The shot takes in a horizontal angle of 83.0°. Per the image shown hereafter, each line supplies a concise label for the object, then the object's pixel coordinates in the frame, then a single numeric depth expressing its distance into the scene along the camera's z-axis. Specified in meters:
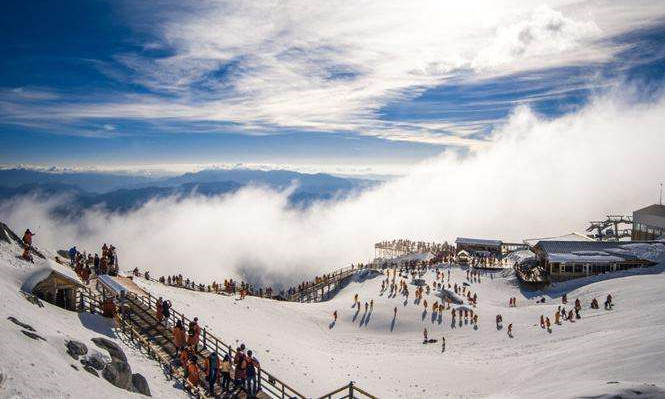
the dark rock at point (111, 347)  15.01
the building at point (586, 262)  47.59
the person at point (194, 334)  17.44
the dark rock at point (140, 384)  14.08
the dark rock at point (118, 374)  13.35
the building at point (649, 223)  59.84
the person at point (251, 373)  14.99
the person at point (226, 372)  15.31
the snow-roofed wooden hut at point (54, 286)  17.98
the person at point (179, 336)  17.55
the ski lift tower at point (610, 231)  78.06
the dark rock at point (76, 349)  13.34
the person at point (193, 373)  15.19
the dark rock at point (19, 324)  13.06
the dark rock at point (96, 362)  13.40
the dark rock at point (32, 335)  12.66
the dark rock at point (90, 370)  12.92
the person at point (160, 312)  20.20
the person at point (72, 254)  30.17
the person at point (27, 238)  22.72
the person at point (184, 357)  16.33
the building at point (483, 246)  61.97
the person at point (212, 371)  15.06
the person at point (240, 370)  15.30
